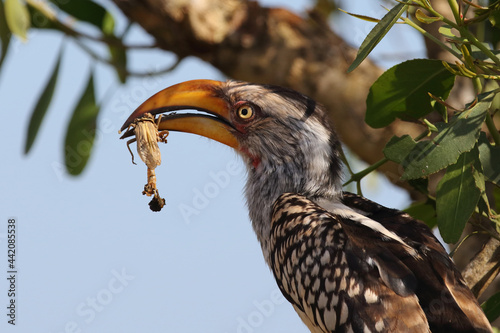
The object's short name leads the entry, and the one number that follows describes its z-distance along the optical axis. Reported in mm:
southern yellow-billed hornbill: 5953
